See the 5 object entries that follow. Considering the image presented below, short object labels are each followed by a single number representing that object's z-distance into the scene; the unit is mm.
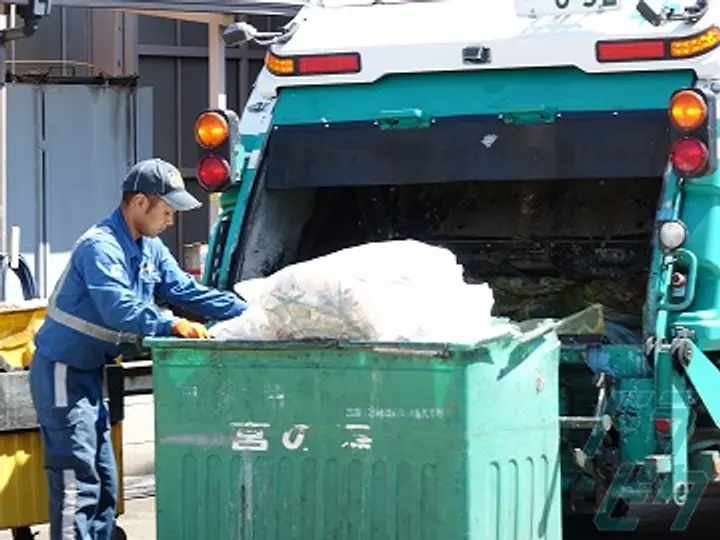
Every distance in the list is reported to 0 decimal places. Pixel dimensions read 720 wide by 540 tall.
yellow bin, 8657
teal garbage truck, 8152
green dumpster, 6779
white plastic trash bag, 6985
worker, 7973
